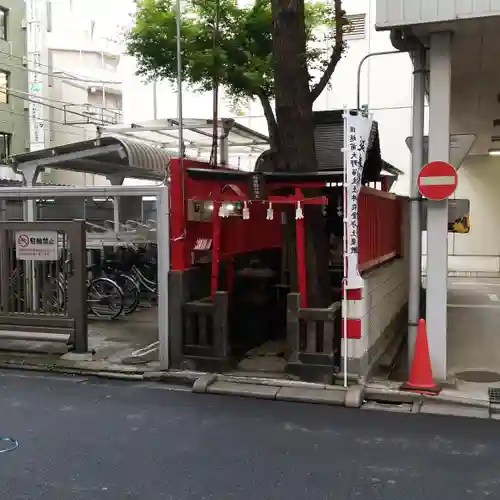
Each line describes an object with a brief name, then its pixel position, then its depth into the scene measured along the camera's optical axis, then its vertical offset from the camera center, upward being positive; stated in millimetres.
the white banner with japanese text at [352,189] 6914 +439
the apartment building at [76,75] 28516 +7964
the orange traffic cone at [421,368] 6922 -1676
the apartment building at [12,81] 26641 +6808
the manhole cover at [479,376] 7367 -1916
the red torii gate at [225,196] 7469 +412
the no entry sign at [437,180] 7016 +550
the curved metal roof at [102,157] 11211 +1400
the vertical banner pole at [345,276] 6895 -595
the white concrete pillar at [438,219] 7078 +88
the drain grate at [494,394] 6506 -1918
